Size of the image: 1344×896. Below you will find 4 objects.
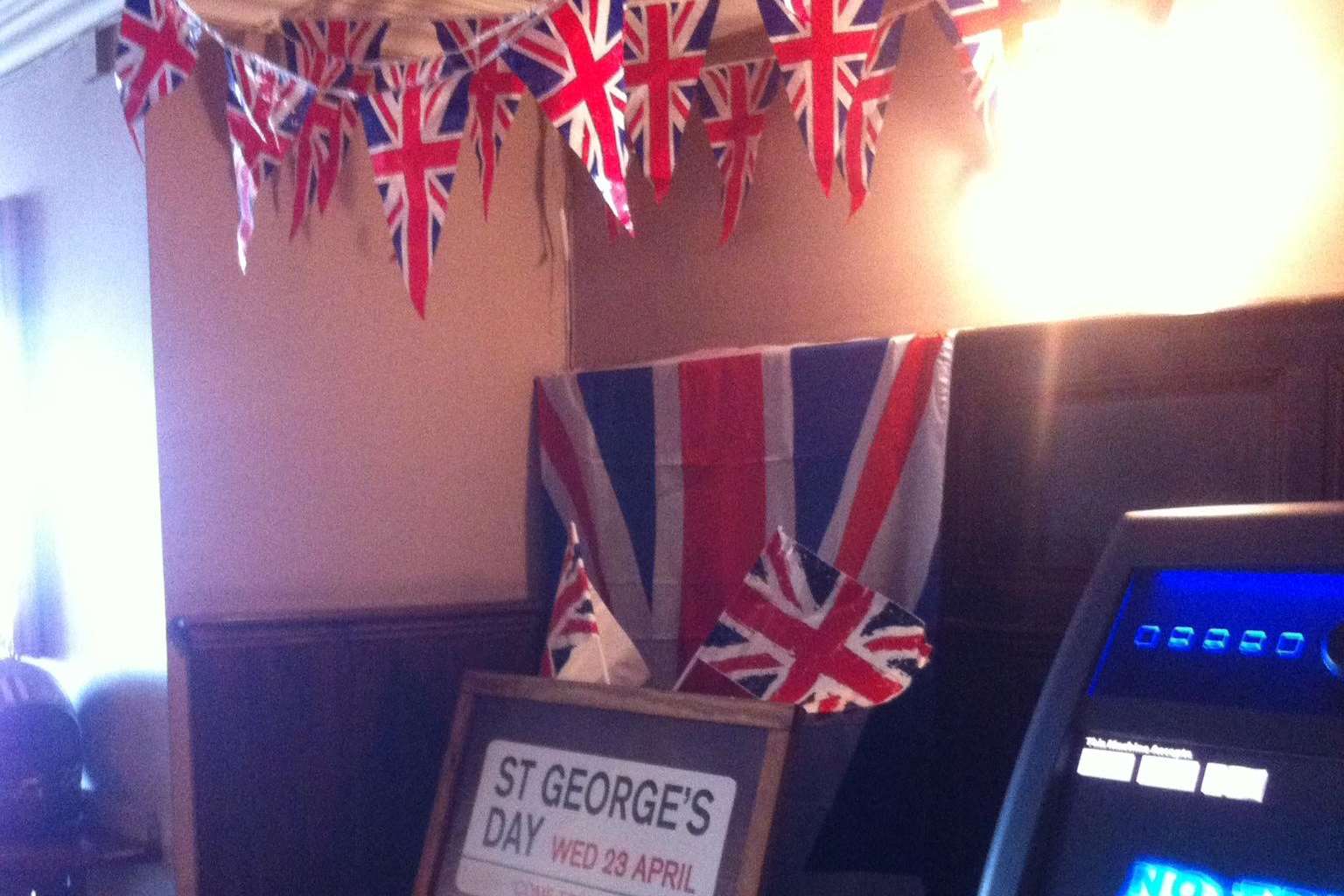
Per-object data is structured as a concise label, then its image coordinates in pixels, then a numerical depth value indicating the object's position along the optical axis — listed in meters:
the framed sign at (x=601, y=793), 1.79
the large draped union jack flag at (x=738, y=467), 2.20
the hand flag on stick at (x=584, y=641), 2.24
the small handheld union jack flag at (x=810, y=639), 1.97
